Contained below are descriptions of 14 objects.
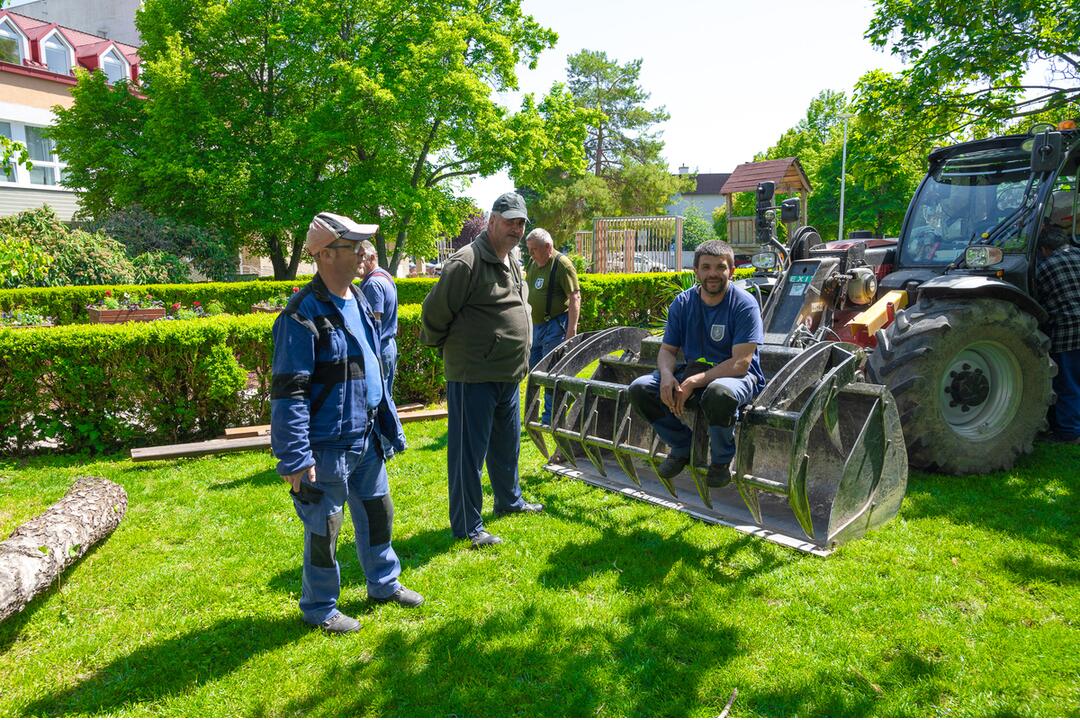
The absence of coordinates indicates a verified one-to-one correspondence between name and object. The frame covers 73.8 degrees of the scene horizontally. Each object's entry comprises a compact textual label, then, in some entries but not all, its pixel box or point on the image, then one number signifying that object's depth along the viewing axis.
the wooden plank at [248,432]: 7.23
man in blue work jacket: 3.20
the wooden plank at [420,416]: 7.99
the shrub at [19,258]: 5.68
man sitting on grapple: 4.08
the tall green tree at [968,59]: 10.20
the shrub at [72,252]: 15.53
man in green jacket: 4.43
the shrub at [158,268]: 17.02
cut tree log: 3.71
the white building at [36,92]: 25.03
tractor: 4.07
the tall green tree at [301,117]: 20.22
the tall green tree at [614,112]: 44.91
